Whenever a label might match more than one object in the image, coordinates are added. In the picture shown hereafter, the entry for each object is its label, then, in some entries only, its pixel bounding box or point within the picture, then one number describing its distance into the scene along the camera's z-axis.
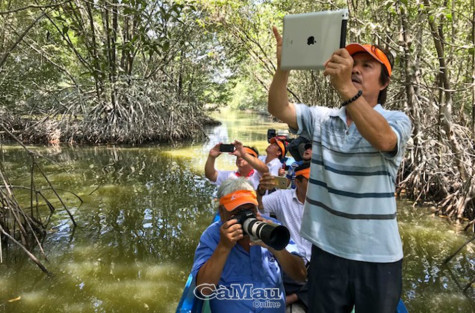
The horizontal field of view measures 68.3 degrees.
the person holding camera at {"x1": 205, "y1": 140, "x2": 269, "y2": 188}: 2.88
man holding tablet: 1.10
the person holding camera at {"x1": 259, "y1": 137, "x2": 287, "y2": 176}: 3.96
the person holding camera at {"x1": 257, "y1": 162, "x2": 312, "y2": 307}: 2.21
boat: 1.68
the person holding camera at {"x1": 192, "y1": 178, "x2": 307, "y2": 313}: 1.62
